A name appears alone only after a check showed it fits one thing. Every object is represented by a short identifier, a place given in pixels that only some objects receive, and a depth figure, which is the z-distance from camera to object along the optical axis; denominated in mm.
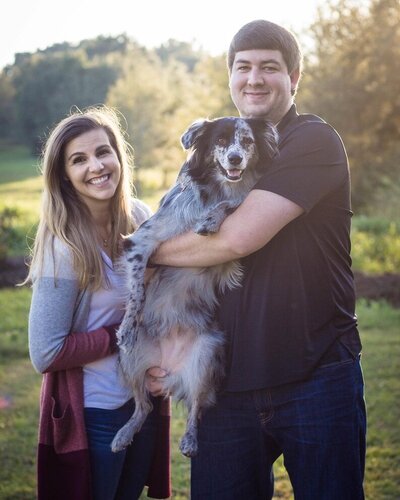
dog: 2814
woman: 2693
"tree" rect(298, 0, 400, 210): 17969
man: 2305
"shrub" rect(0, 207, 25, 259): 13970
